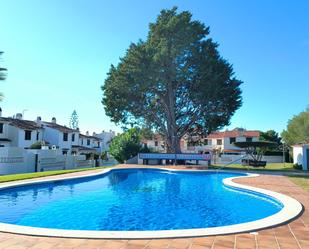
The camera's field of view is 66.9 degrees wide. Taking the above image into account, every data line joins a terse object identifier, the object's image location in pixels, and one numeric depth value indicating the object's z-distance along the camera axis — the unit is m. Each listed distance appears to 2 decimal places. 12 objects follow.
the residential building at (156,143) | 54.65
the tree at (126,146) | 27.71
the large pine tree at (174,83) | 25.36
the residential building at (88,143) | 43.72
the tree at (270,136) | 49.85
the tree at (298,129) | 35.72
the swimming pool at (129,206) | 7.05
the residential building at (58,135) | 37.18
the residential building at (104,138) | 56.63
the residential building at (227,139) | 50.67
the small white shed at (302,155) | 22.97
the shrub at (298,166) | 23.45
